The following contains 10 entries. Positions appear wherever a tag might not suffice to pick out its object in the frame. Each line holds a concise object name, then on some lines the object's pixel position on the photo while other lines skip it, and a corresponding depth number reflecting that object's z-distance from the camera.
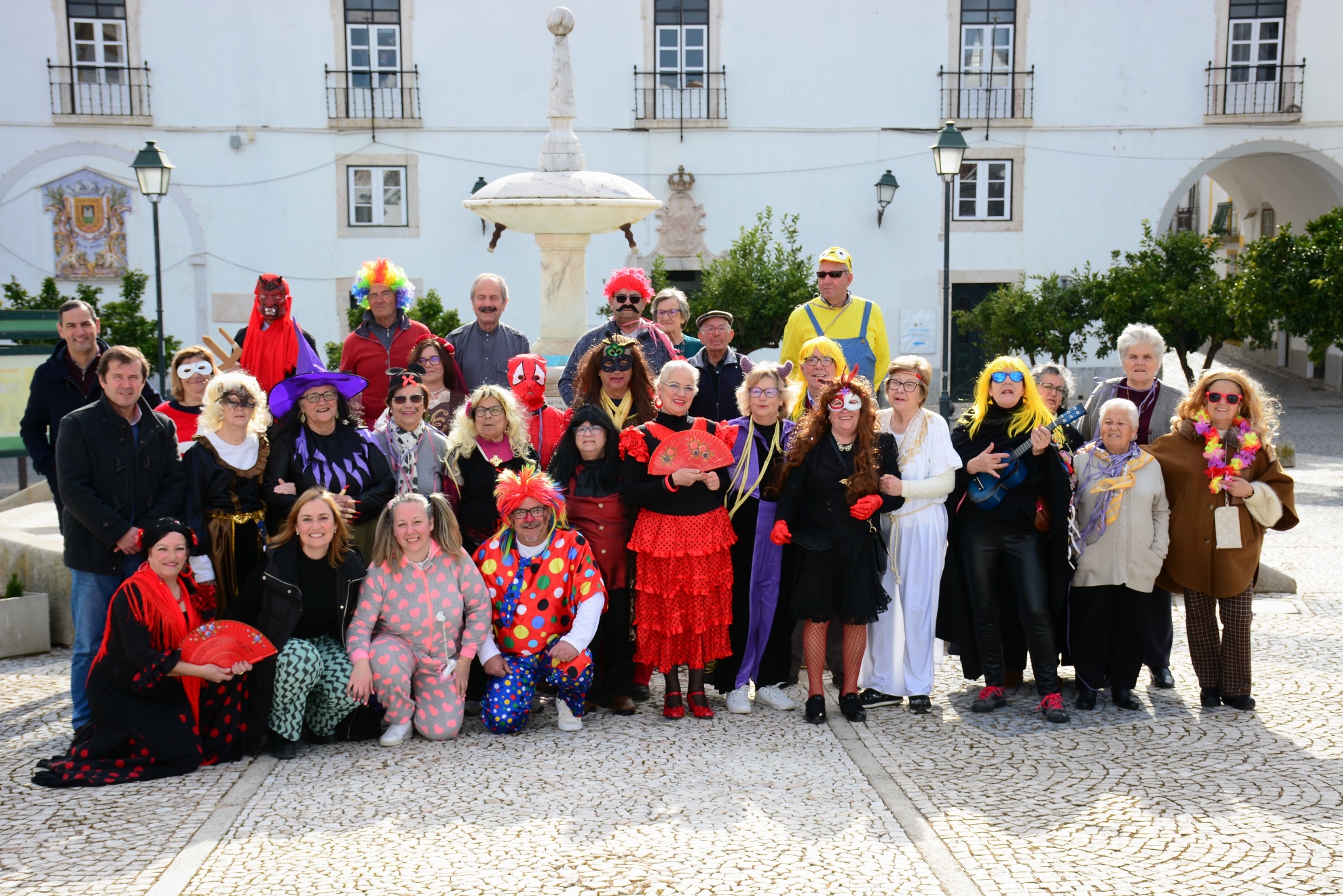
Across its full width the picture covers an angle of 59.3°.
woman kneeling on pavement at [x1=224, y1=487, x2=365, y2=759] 5.00
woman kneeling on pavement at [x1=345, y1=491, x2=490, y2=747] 5.18
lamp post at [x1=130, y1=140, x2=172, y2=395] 14.90
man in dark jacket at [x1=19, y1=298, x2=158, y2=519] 5.94
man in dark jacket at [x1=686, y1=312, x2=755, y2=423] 6.68
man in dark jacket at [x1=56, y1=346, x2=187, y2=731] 5.11
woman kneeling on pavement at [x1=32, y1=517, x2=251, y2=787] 4.76
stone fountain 8.31
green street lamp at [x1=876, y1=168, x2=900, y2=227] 20.77
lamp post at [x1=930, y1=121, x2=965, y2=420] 13.67
